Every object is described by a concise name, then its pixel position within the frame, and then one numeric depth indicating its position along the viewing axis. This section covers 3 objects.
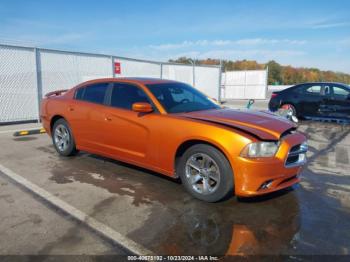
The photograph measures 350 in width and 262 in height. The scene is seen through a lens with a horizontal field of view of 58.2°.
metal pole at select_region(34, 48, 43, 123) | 10.40
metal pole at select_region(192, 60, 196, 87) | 16.84
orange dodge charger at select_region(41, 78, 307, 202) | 3.60
